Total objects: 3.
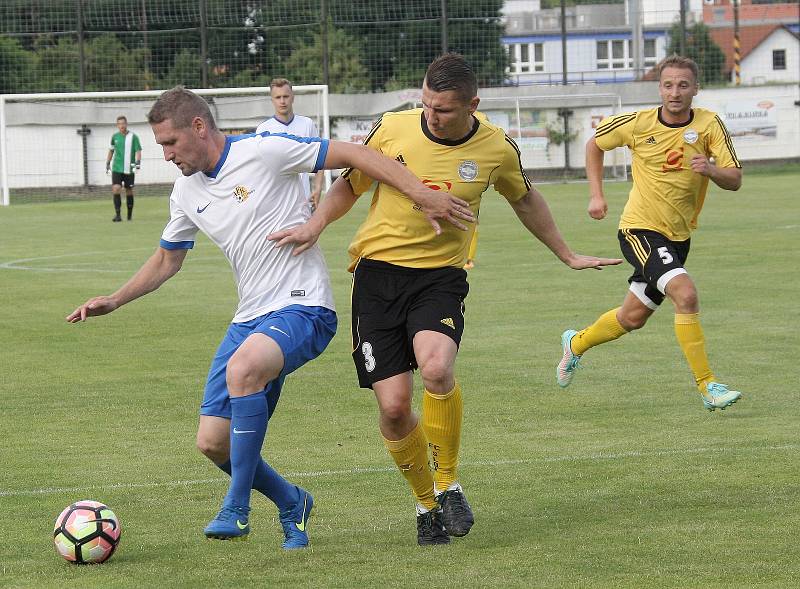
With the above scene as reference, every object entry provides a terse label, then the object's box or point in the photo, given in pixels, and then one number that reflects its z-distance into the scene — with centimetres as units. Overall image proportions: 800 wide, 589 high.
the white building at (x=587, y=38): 5272
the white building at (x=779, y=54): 8000
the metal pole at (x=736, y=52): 6066
